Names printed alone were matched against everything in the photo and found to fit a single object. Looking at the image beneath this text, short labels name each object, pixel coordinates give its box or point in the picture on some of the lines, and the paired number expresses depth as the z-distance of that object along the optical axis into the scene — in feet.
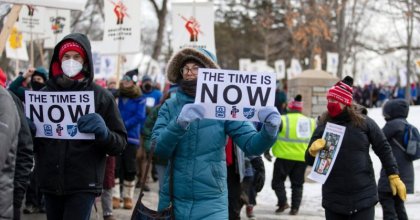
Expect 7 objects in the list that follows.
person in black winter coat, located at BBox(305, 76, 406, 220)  17.51
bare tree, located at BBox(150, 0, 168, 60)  91.56
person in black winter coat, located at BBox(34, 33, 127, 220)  14.16
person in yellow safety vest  31.71
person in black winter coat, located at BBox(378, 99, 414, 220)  25.22
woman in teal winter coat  12.78
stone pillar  46.70
